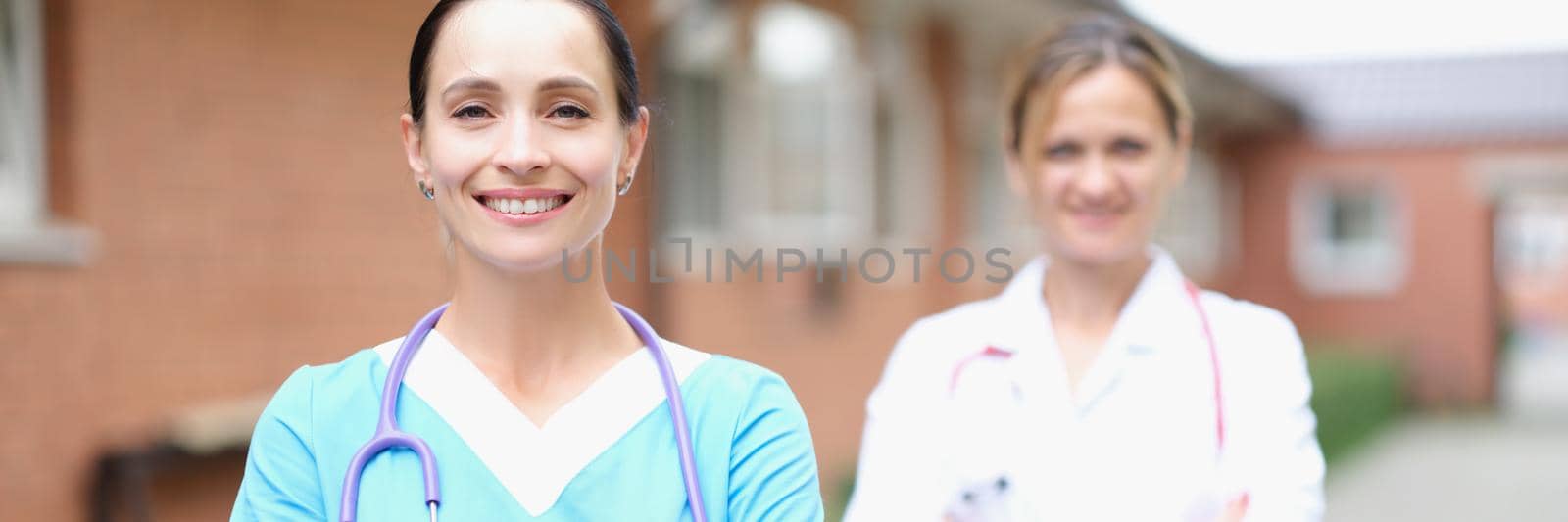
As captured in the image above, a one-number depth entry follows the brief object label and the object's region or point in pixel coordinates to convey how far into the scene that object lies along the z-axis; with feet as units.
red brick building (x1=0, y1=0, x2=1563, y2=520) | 13.35
